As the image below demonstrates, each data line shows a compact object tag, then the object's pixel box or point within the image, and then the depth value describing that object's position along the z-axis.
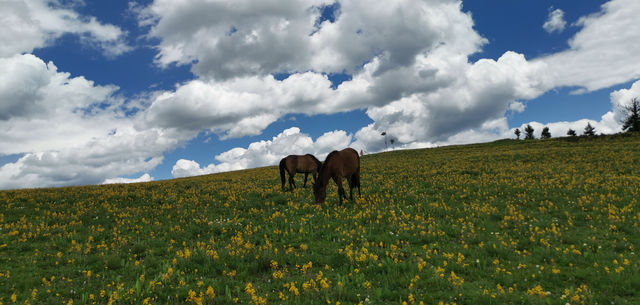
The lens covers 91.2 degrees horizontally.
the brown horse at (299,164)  22.58
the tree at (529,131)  113.19
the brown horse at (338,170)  15.68
